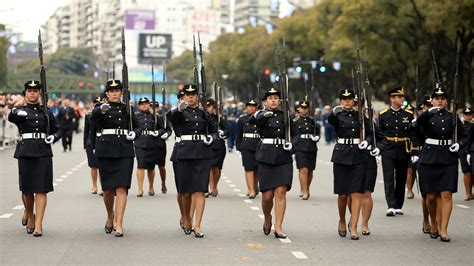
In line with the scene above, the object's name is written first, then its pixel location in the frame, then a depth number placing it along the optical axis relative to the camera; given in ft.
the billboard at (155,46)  643.04
